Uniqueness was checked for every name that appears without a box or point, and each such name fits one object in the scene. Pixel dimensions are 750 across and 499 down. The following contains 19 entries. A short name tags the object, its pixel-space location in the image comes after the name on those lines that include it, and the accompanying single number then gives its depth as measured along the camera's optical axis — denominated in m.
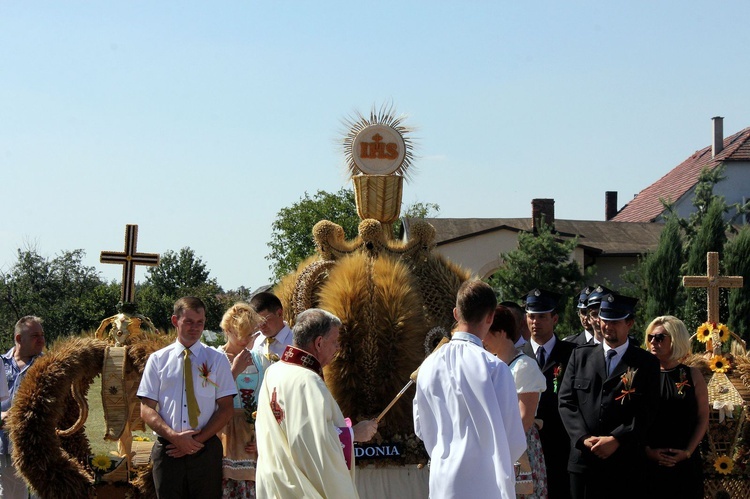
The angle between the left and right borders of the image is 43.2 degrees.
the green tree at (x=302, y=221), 49.62
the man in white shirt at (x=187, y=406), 6.55
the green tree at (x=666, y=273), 23.28
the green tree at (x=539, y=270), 27.64
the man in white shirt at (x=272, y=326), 7.49
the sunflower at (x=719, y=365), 8.31
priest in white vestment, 4.51
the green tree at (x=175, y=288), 36.28
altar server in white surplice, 4.76
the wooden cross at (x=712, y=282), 9.64
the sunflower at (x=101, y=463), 7.68
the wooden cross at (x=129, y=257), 8.95
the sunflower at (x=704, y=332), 8.91
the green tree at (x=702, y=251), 22.22
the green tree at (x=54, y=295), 27.66
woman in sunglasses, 6.71
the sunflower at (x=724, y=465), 7.88
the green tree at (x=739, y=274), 20.97
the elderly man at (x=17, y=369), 8.18
